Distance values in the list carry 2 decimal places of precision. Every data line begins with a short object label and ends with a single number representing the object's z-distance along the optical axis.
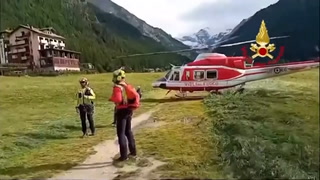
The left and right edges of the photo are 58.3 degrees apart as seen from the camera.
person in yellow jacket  5.90
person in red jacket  4.03
